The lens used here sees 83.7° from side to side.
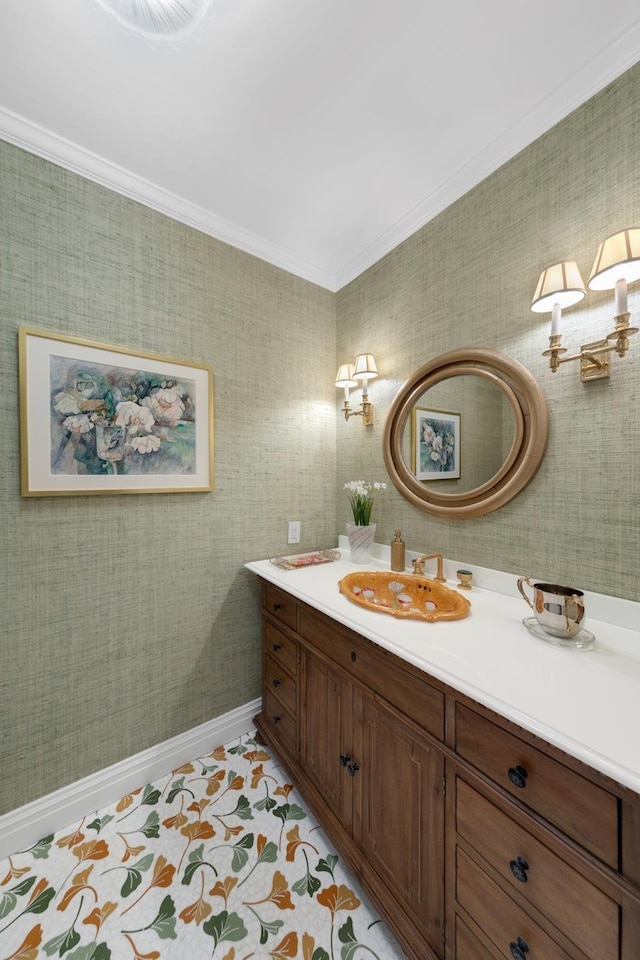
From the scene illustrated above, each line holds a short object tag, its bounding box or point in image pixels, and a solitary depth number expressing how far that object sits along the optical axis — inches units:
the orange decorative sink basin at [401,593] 53.2
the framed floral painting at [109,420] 53.7
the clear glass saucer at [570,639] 39.0
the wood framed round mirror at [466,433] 52.6
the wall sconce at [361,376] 74.2
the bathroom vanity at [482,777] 25.5
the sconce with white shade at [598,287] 39.0
